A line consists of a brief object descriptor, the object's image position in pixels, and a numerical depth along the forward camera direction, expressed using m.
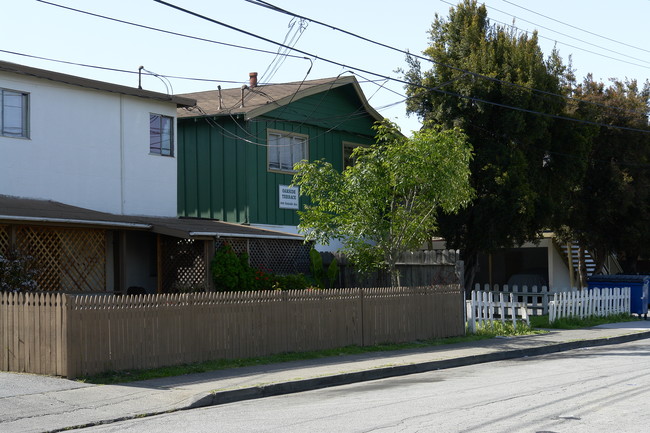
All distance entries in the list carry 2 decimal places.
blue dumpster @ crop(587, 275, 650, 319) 27.36
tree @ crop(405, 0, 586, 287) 24.89
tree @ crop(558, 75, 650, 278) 29.69
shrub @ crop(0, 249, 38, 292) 16.84
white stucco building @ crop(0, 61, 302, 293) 18.58
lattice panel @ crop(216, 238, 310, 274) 21.50
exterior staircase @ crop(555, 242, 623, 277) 33.94
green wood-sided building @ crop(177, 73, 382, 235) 24.45
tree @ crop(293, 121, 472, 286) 18.55
